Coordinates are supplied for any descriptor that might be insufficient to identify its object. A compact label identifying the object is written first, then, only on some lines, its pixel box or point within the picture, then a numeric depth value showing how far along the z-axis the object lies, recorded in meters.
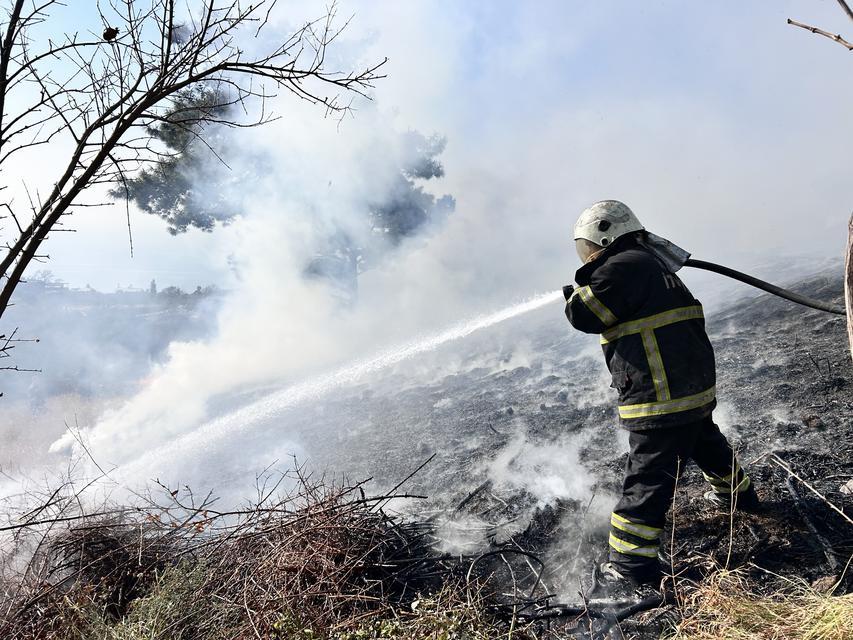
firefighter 2.61
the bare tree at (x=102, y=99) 2.00
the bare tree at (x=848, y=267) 1.19
